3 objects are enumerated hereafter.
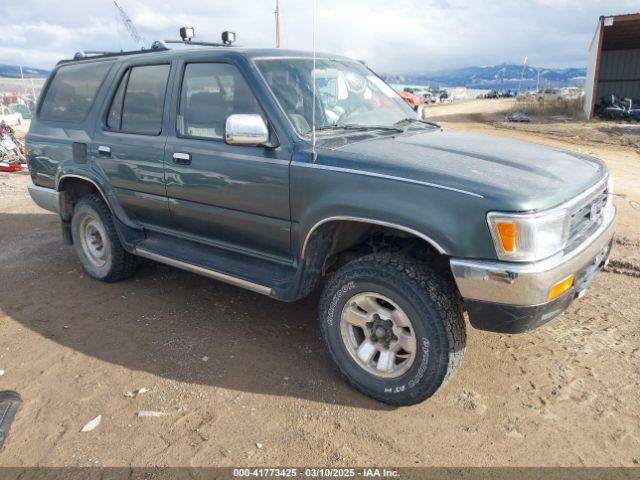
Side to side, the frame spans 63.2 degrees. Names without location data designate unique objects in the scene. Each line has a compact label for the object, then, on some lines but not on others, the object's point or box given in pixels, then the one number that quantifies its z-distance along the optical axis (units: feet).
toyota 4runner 8.55
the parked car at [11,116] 93.79
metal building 70.90
